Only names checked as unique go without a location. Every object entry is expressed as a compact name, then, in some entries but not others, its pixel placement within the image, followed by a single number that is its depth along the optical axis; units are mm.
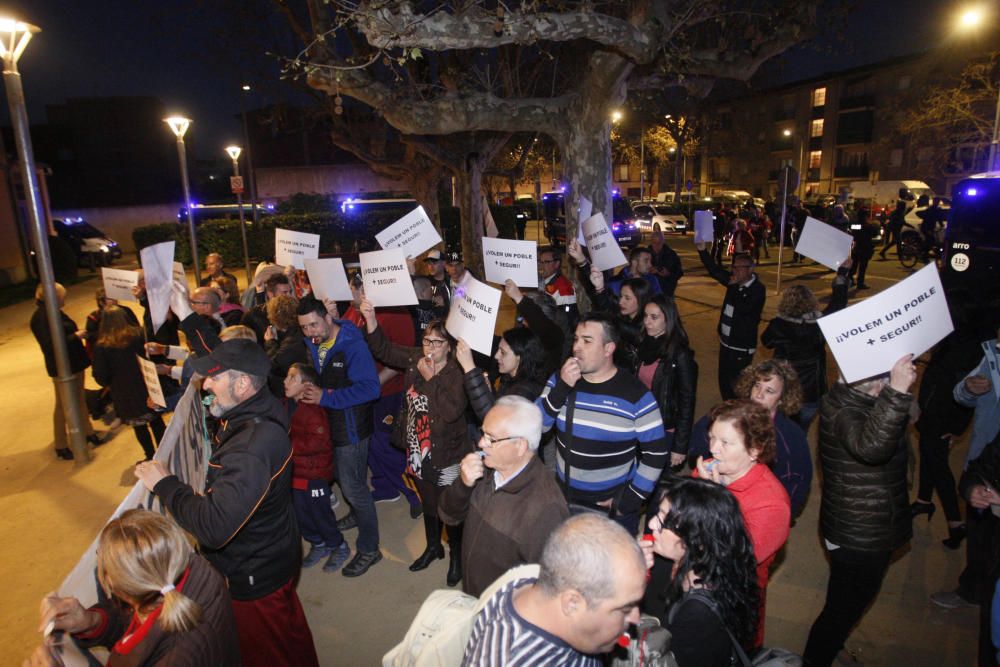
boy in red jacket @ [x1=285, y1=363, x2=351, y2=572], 4309
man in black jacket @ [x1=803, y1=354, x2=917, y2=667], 3010
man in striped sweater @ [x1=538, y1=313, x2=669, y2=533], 3434
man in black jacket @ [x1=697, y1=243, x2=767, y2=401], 6039
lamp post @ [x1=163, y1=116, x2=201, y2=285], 12805
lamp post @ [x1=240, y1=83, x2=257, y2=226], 23934
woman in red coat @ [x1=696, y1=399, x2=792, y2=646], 2705
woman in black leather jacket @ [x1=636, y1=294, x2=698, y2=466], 4430
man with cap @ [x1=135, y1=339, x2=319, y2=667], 2727
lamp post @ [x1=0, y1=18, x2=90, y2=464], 6379
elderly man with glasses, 2537
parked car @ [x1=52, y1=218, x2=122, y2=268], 26062
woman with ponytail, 2064
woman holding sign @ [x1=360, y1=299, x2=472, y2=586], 4145
